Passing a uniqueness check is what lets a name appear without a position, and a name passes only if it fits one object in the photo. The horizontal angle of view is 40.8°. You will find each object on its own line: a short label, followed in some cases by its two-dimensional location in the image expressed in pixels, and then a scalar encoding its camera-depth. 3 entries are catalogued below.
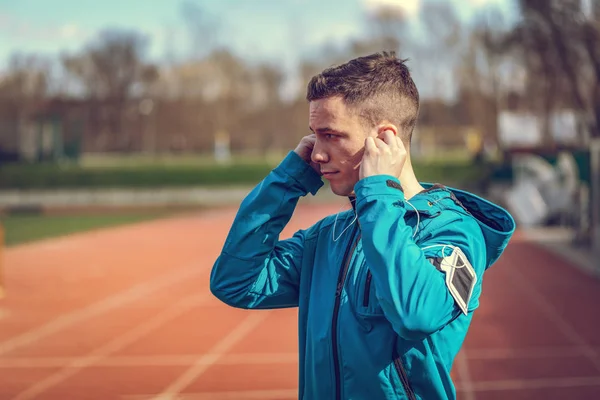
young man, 1.92
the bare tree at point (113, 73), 66.88
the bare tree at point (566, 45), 20.77
